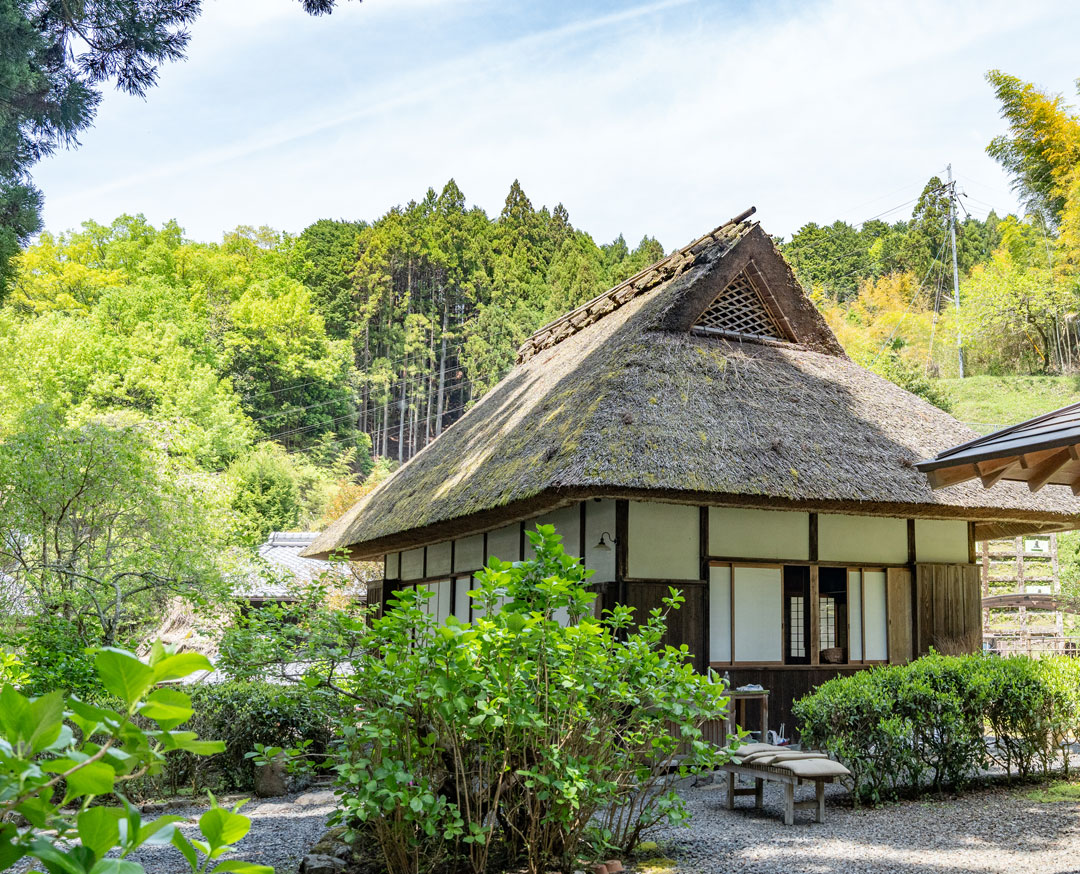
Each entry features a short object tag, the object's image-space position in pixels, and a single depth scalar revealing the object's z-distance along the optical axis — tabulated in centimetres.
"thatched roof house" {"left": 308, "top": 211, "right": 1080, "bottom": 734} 859
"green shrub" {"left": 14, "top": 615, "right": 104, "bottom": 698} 743
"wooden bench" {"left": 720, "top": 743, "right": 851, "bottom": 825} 618
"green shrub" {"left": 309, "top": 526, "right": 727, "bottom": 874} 429
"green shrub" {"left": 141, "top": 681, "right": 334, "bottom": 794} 869
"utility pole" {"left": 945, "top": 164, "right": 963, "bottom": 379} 3609
